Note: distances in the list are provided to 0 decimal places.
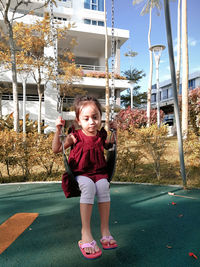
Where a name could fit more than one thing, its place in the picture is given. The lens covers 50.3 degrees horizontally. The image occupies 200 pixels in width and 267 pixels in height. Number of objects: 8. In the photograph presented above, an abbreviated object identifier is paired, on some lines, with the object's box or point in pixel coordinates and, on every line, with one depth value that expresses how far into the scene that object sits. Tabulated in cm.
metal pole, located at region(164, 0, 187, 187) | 354
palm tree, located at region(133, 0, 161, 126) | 1414
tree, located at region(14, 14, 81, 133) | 862
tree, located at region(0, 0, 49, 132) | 557
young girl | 162
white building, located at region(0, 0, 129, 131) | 1579
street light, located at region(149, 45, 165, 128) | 923
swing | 164
